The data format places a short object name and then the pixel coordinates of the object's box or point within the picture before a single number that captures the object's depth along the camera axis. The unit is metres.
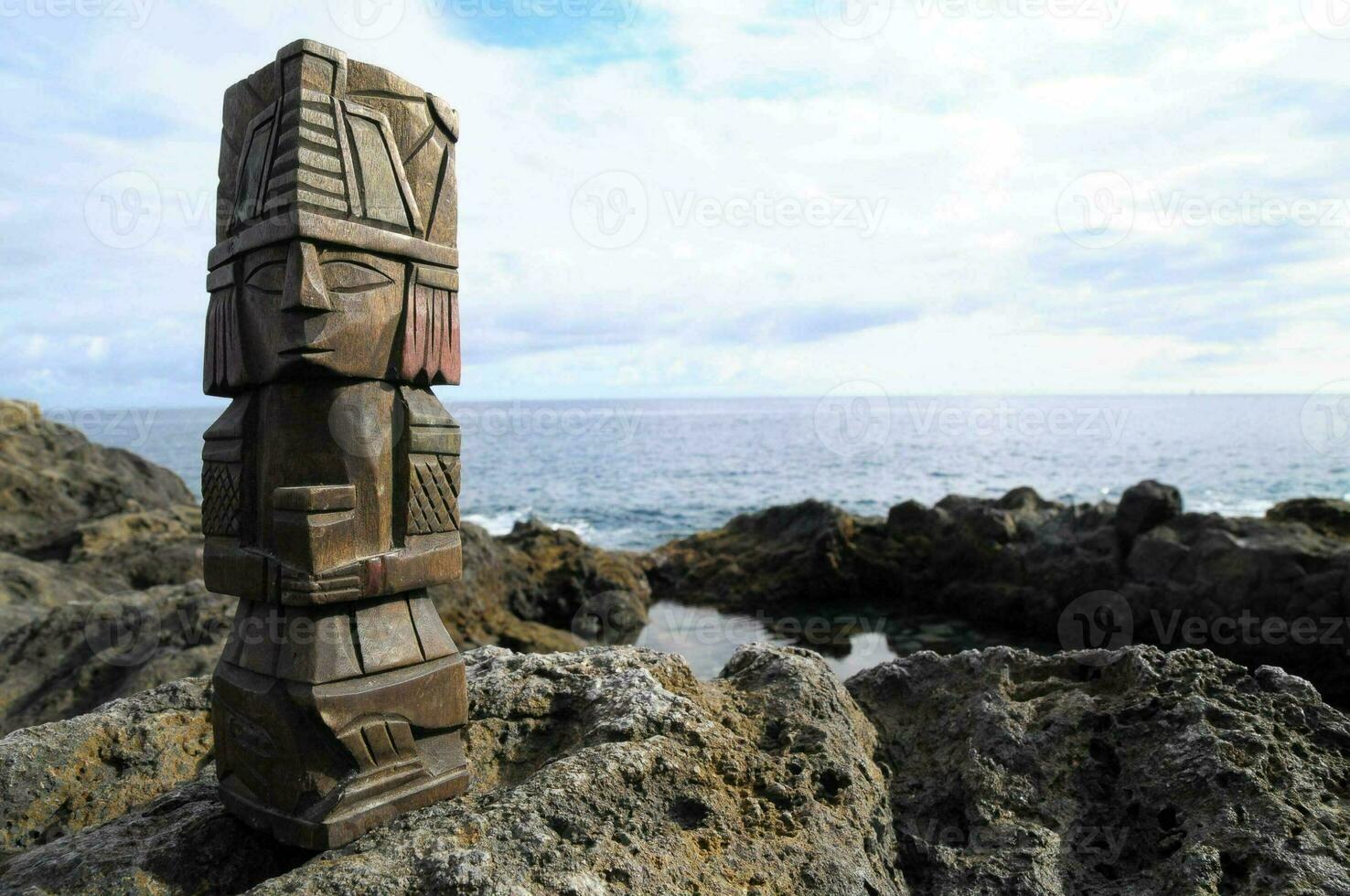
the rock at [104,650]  6.12
